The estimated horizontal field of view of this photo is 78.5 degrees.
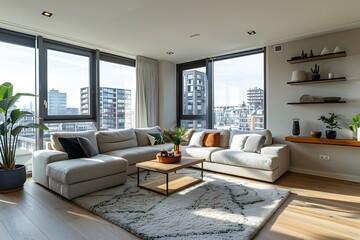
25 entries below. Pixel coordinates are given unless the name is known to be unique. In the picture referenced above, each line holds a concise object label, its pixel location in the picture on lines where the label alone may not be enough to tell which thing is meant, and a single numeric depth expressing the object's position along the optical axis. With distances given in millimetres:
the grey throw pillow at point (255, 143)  4012
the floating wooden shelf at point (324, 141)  3459
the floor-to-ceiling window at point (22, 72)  3762
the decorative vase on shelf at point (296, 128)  4113
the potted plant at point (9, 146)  3127
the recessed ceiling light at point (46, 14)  3146
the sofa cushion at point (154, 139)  4867
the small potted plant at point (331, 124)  3727
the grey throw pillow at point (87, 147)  3551
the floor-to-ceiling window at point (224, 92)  4914
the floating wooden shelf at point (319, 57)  3715
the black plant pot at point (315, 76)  3929
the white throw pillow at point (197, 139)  4730
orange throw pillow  4633
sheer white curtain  5535
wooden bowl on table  3279
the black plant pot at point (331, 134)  3721
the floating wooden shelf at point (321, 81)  3741
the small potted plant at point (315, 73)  3930
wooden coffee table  3018
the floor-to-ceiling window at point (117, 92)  5082
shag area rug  2106
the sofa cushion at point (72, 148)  3457
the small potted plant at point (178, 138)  3594
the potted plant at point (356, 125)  3477
